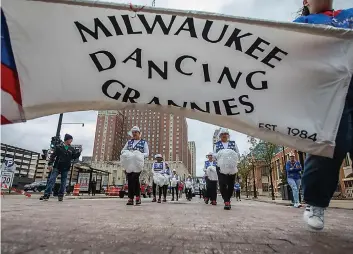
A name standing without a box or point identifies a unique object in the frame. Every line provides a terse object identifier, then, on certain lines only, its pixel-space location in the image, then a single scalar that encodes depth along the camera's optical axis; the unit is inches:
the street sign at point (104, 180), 1080.2
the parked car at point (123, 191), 706.8
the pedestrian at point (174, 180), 673.1
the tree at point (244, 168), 1572.3
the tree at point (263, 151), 993.4
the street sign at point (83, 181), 706.0
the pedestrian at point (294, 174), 378.9
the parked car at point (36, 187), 1123.3
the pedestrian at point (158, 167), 474.0
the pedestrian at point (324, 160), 82.8
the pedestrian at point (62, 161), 323.3
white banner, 79.9
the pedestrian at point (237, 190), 1077.0
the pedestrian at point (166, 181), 477.6
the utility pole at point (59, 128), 631.9
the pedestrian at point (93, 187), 776.3
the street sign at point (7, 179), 422.0
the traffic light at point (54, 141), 622.5
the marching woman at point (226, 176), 272.0
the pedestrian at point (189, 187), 818.5
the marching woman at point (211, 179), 427.2
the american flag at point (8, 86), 73.7
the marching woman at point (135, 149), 296.6
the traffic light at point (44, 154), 622.3
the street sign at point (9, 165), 446.3
